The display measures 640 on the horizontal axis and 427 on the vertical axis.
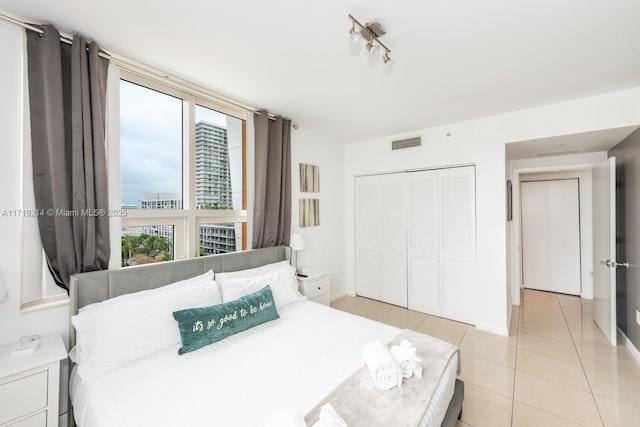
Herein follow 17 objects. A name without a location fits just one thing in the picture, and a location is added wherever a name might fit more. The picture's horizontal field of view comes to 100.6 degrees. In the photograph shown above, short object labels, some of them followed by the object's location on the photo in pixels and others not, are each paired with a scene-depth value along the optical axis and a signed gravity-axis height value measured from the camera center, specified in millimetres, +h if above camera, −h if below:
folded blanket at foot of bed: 1229 -961
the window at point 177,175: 2254 +373
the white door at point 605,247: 2791 -429
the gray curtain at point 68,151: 1707 +430
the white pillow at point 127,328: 1581 -731
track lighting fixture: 1651 +1160
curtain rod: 1656 +1180
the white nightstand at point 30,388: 1330 -905
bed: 1279 -943
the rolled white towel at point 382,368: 1439 -870
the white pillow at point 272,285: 2279 -669
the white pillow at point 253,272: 2455 -583
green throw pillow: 1793 -784
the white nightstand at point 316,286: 3231 -931
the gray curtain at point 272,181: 3098 +380
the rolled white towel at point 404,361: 1544 -896
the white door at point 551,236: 4547 -455
